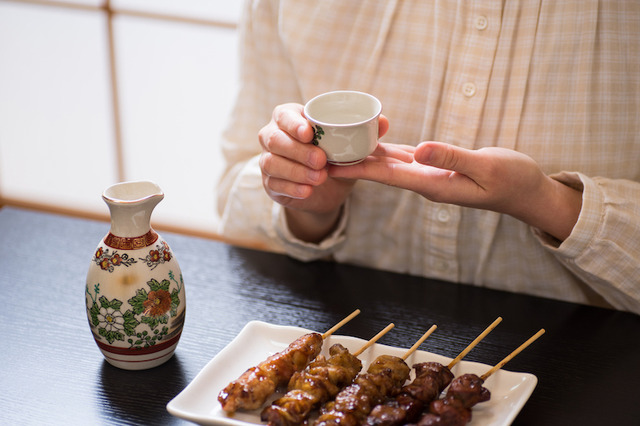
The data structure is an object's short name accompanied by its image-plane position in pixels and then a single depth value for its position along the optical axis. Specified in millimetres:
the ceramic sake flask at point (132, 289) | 1084
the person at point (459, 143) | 1289
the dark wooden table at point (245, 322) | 1049
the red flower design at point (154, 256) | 1104
